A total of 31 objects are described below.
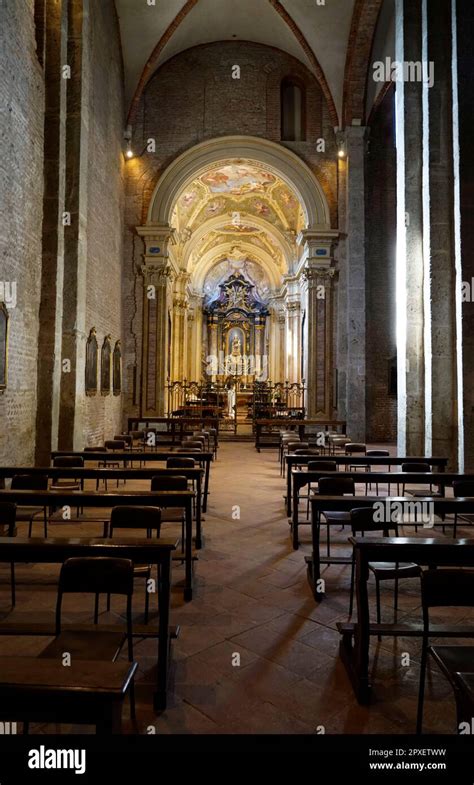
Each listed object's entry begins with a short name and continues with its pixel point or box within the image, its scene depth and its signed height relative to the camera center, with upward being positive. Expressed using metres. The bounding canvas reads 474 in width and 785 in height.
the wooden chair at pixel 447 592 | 2.50 -0.86
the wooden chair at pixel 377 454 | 8.00 -0.64
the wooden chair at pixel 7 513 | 4.01 -0.79
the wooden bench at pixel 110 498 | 4.23 -0.72
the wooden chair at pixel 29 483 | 5.44 -0.76
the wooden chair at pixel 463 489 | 5.26 -0.77
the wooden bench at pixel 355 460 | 6.86 -0.66
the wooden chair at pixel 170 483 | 5.16 -0.72
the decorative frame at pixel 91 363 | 11.63 +1.08
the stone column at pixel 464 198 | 7.59 +3.20
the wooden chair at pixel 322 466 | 6.19 -0.65
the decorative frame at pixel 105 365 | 13.20 +1.17
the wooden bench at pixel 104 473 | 5.53 -0.68
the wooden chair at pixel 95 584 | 2.60 -0.88
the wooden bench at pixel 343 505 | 4.18 -0.77
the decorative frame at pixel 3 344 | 7.43 +0.95
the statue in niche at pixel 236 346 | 33.28 +4.16
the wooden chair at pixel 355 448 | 8.59 -0.60
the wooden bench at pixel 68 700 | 1.67 -0.93
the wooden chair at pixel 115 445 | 9.13 -0.60
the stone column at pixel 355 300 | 15.21 +3.27
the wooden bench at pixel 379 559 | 2.76 -0.89
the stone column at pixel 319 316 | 16.39 +3.05
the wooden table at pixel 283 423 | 13.38 -0.30
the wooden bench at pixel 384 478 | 5.38 -0.71
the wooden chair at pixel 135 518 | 3.83 -0.79
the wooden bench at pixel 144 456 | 6.77 -0.60
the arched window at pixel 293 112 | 16.91 +9.72
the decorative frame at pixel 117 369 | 14.58 +1.19
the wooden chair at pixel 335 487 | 5.09 -0.73
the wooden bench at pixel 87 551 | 2.89 -0.79
